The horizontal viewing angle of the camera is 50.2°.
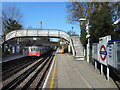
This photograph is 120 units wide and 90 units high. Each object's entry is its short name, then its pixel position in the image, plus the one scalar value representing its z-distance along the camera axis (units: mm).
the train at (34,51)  25578
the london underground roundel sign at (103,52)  8477
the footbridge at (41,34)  29172
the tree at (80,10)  25452
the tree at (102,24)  15266
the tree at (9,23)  37500
